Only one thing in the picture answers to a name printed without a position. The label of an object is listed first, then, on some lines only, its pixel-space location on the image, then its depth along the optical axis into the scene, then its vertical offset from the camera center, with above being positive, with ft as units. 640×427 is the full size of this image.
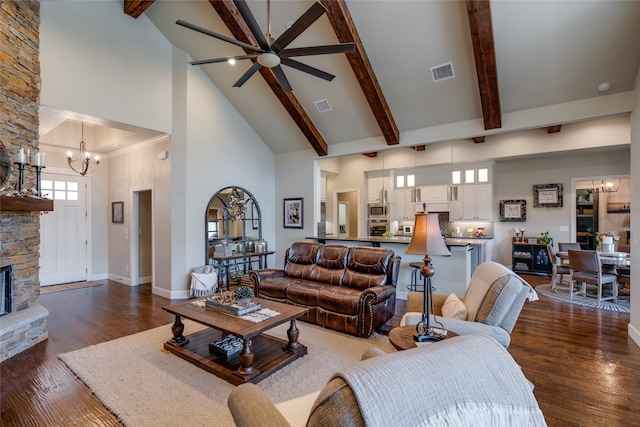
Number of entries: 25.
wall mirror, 18.85 -0.22
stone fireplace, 10.50 +1.43
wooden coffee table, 8.41 -4.38
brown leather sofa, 11.60 -3.18
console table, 18.67 -3.07
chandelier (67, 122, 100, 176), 18.46 +3.68
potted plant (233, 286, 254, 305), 10.20 -2.71
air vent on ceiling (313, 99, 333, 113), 17.80 +6.41
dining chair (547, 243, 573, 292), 18.58 -3.52
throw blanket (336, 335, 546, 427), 2.64 -1.67
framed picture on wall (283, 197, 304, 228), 21.84 +0.08
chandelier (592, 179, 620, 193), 25.96 +2.15
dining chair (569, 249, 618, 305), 15.78 -3.23
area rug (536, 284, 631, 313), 15.39 -4.85
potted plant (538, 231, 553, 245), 23.05 -2.06
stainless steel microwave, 27.91 +0.22
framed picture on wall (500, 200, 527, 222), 24.82 +0.15
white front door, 20.01 -1.09
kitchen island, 15.33 -2.70
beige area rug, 7.33 -4.70
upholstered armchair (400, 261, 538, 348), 7.24 -2.42
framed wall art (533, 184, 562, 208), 23.49 +1.26
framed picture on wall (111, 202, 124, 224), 21.20 +0.25
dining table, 16.01 -2.52
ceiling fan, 8.39 +5.24
